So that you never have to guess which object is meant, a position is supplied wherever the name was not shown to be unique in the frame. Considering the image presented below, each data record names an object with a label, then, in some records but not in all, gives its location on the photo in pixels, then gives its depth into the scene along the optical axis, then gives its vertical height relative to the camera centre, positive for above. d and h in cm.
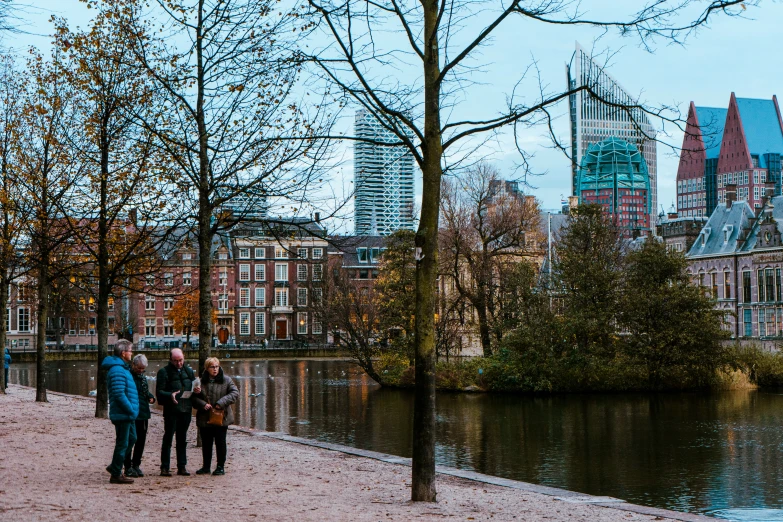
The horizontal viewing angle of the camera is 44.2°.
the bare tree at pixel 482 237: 4834 +403
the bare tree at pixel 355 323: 4869 -36
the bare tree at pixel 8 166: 2636 +421
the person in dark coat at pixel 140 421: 1386 -150
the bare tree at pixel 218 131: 1788 +351
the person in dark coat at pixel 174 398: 1401 -116
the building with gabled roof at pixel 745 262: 7600 +410
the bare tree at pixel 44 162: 2378 +429
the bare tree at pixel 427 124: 1241 +255
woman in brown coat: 1389 -118
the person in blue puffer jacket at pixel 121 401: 1291 -111
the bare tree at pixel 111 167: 2020 +340
